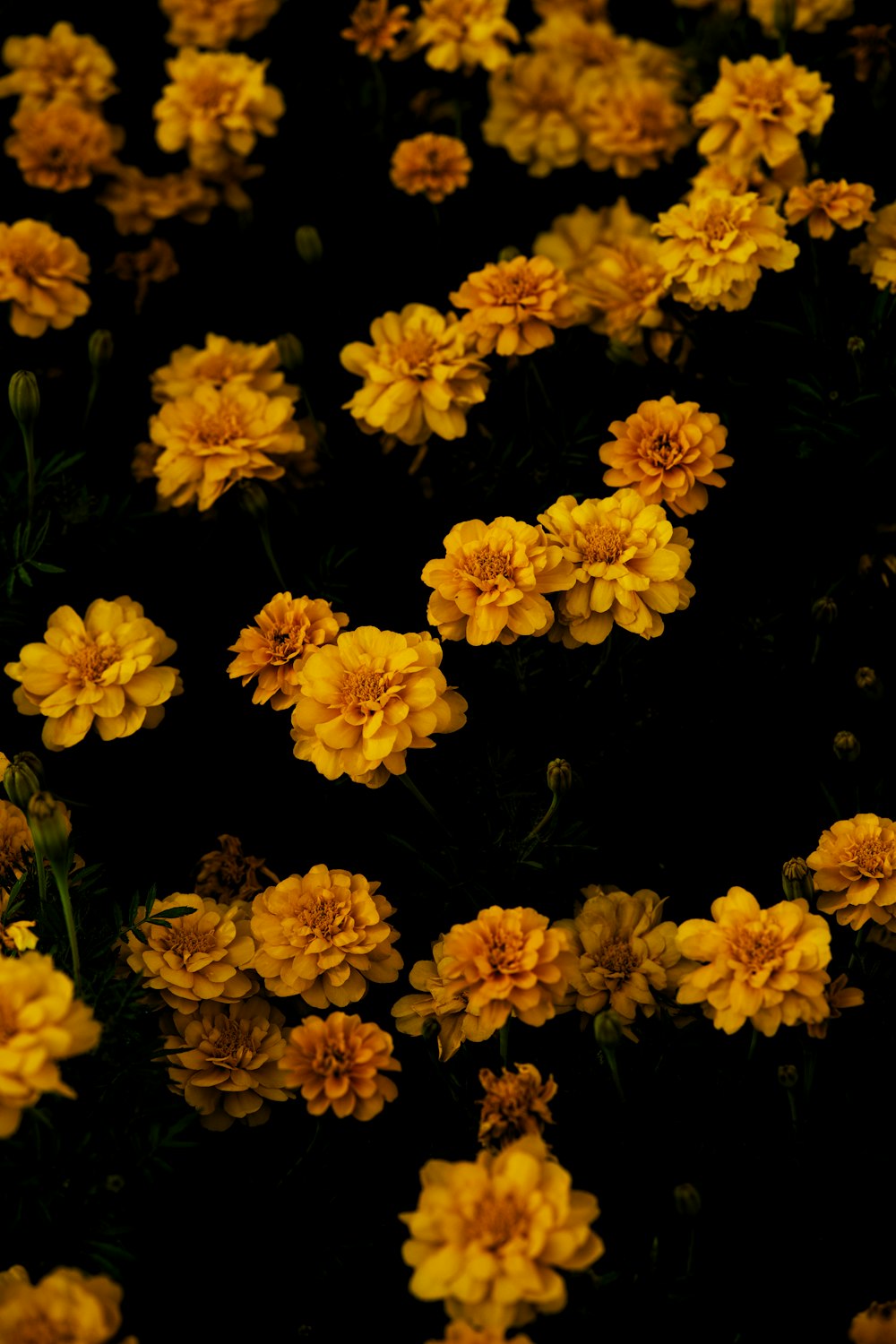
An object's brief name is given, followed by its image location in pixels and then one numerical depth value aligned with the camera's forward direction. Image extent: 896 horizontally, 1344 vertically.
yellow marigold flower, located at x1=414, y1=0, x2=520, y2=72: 1.23
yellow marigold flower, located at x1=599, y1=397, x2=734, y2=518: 1.09
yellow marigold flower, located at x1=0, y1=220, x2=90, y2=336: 1.16
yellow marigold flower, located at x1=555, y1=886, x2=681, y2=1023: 1.05
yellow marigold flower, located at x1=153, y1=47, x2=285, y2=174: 1.21
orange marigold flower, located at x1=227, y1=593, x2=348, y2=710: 1.07
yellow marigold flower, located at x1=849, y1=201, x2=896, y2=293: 1.14
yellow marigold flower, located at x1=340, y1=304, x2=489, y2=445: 1.13
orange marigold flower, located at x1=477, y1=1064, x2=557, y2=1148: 1.00
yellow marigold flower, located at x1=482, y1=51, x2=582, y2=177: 1.26
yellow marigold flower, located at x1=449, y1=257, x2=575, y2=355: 1.12
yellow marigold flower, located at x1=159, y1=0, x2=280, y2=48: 1.26
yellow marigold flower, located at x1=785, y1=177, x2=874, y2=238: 1.14
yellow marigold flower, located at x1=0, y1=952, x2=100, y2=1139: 0.96
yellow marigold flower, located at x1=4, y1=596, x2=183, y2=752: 1.08
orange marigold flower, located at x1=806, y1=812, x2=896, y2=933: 1.04
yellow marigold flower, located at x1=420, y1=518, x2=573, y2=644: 1.05
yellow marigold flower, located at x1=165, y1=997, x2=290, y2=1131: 1.04
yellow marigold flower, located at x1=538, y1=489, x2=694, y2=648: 1.05
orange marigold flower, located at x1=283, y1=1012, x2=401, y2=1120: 1.02
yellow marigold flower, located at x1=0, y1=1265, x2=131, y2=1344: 0.95
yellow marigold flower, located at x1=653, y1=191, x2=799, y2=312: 1.11
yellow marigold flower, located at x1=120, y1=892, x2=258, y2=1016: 1.04
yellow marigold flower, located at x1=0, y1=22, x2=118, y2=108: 1.26
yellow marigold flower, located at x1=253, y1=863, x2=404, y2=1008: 1.05
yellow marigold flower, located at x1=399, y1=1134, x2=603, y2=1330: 0.96
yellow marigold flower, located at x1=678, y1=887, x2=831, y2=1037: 1.01
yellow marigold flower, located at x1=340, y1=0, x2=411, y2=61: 1.24
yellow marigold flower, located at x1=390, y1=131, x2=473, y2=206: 1.22
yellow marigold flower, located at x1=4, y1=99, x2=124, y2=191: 1.23
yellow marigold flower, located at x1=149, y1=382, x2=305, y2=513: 1.13
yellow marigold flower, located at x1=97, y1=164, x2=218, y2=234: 1.25
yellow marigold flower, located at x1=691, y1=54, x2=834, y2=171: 1.17
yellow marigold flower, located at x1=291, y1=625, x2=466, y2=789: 1.04
